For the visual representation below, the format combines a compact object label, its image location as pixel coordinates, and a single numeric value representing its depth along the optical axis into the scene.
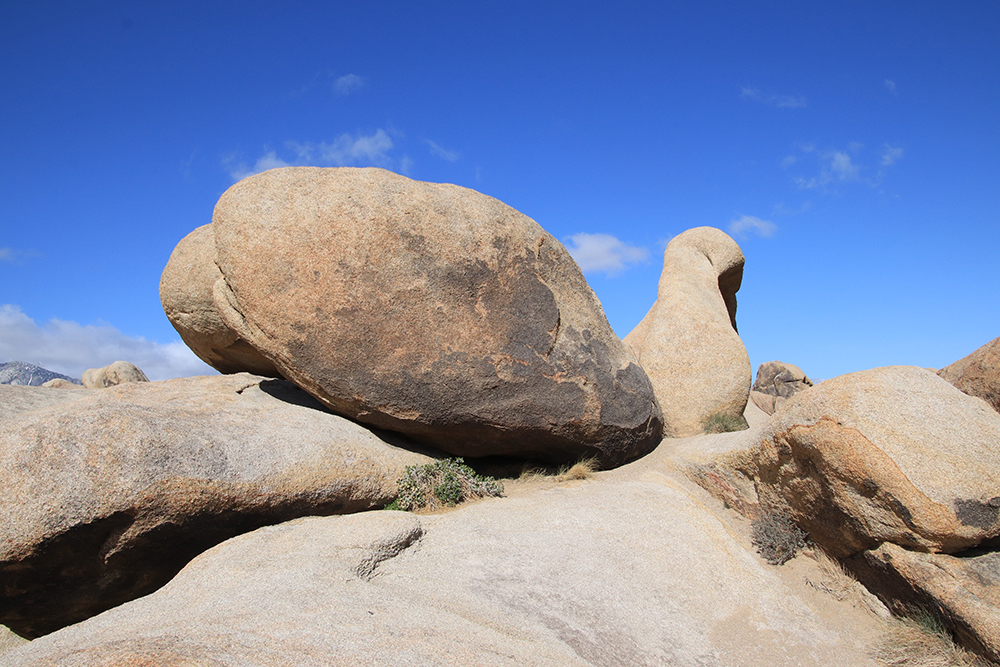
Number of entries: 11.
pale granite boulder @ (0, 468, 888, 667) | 3.23
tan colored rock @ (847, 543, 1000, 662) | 4.61
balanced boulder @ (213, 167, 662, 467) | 6.21
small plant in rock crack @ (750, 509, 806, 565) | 6.12
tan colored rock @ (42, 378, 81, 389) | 15.48
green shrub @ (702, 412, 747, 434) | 8.97
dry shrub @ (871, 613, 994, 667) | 4.71
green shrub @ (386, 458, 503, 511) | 6.36
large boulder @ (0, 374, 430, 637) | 4.84
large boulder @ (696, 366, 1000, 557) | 4.96
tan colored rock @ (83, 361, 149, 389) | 17.67
